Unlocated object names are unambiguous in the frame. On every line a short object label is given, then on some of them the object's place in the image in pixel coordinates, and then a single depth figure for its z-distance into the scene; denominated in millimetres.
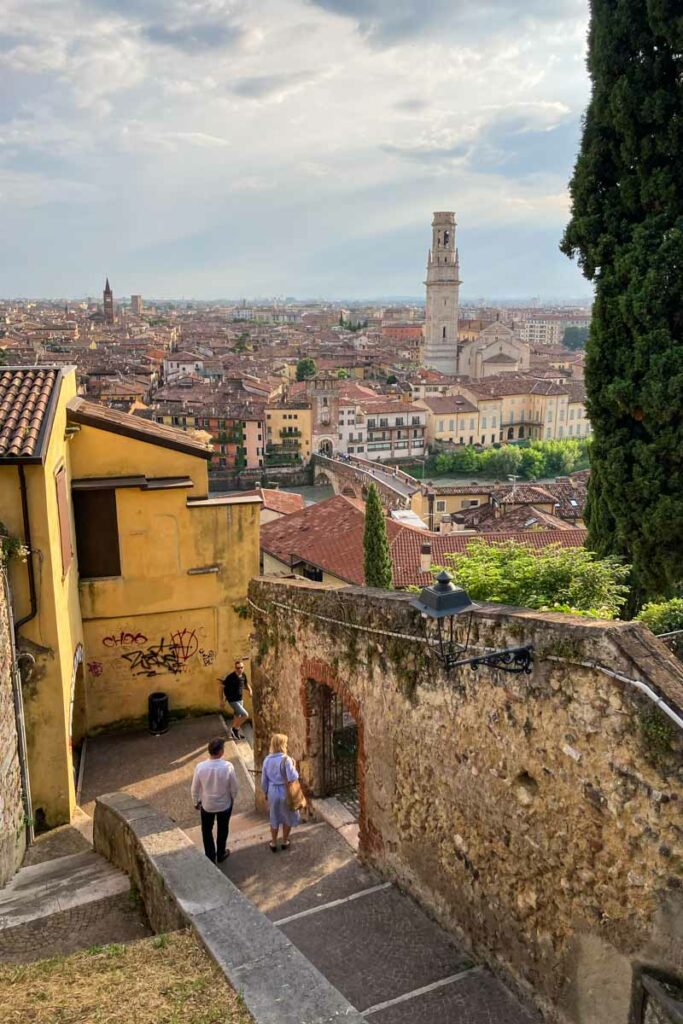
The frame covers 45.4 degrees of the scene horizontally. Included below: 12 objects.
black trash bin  13461
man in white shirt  8070
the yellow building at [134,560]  11656
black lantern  5699
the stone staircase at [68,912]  6691
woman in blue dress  8273
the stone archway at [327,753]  9086
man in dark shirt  13227
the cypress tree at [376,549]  25656
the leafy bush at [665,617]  7992
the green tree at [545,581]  8781
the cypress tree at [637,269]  13492
